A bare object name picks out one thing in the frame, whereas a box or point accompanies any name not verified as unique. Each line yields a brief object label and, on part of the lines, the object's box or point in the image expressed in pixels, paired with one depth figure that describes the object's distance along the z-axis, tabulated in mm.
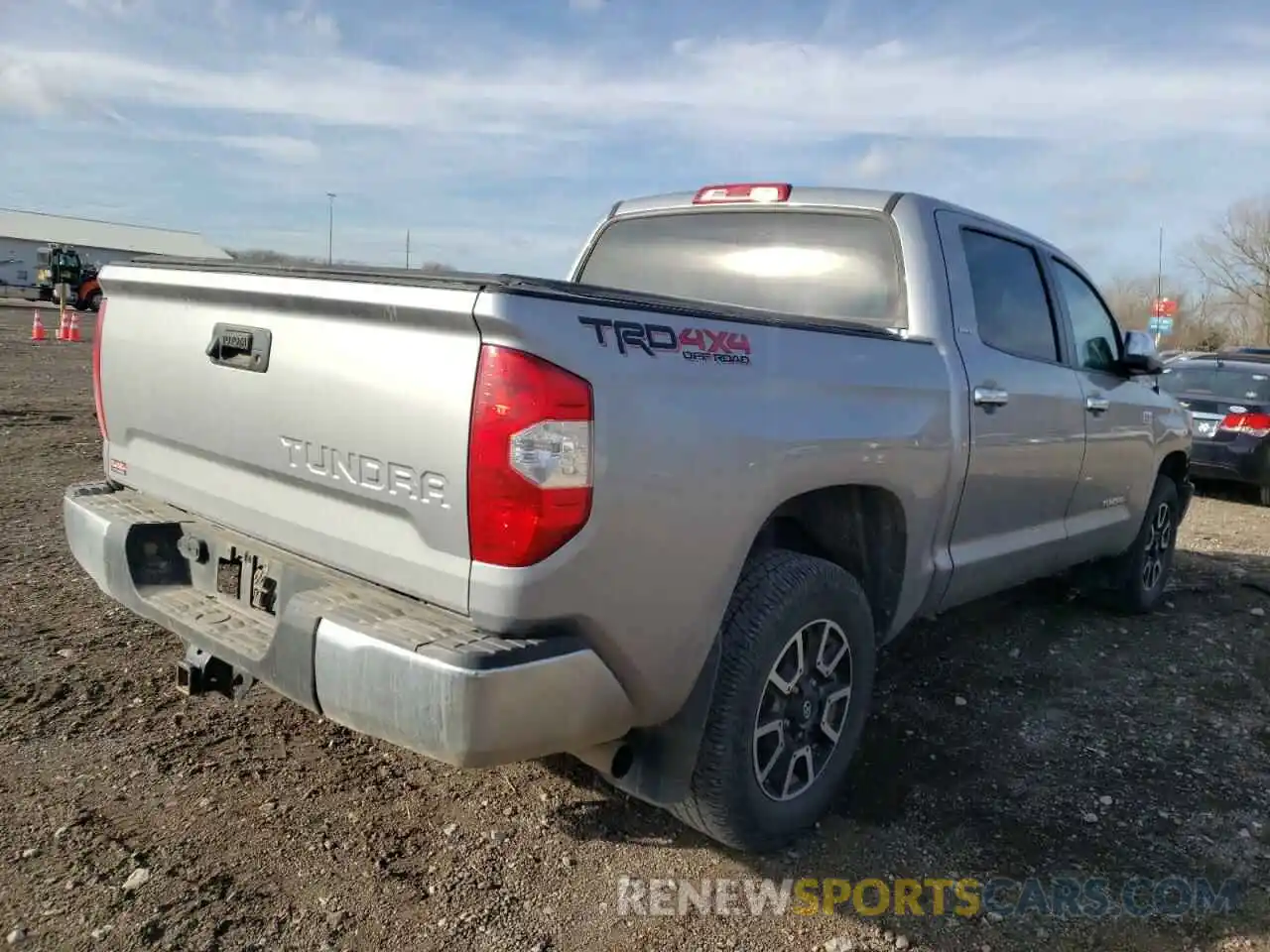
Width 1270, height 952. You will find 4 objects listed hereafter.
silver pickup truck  2162
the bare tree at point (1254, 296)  47969
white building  63062
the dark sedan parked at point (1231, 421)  10445
